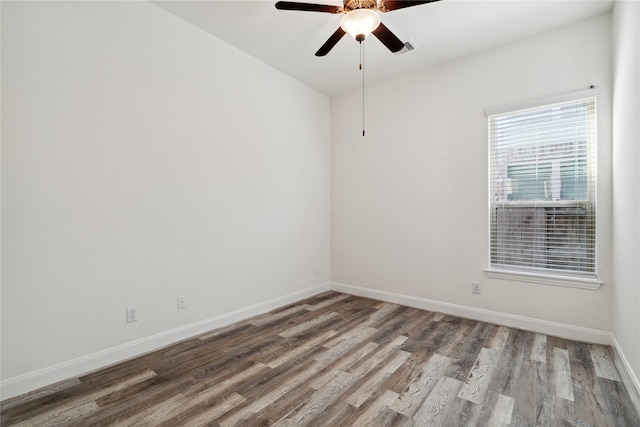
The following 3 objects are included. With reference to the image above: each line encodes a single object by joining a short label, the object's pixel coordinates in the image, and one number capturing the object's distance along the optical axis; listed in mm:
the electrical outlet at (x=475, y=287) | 3323
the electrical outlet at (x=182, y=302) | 2811
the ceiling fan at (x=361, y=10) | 2039
